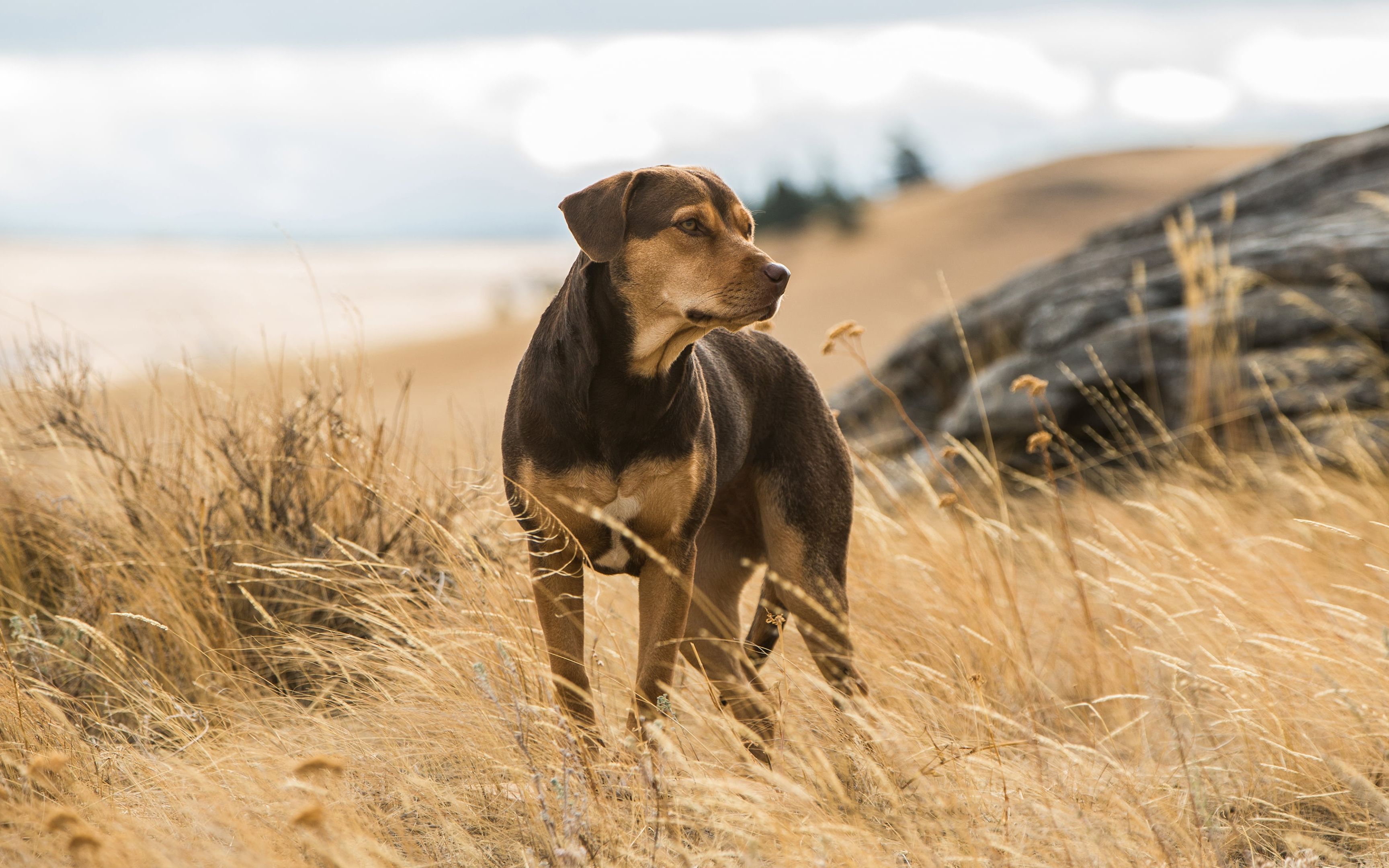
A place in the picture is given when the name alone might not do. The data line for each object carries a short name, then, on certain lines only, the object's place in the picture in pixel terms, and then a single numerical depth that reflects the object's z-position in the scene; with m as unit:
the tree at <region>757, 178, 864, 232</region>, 85.37
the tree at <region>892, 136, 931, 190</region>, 105.12
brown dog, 6.25
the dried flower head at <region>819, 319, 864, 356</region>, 7.70
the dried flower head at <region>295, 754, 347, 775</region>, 4.25
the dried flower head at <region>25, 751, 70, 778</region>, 4.53
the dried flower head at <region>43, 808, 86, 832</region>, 4.06
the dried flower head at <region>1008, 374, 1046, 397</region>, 7.72
